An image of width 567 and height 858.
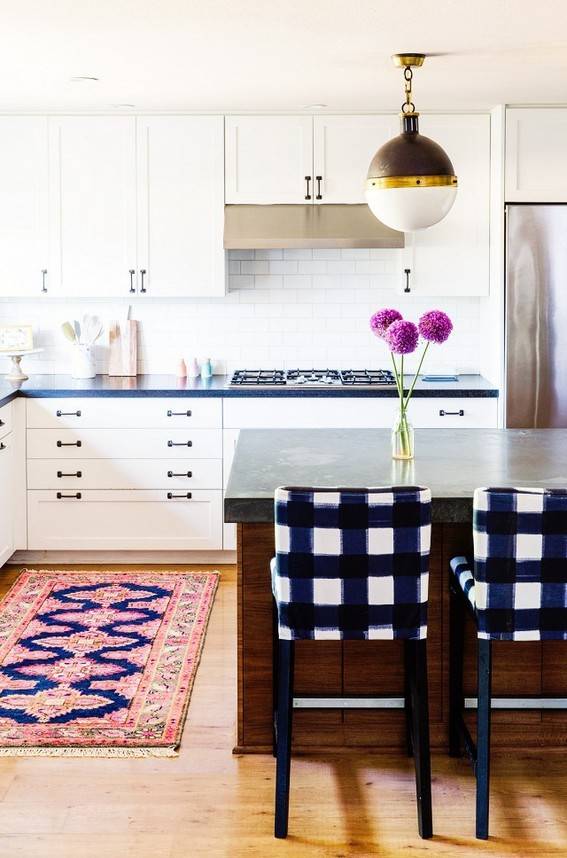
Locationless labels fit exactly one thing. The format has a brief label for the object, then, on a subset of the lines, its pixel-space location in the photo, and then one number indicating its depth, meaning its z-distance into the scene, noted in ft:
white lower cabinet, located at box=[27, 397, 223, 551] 18.75
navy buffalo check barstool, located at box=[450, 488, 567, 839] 9.62
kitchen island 11.39
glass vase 12.37
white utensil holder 20.13
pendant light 11.58
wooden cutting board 20.49
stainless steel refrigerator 18.07
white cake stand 19.60
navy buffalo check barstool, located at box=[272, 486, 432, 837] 9.70
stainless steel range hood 18.95
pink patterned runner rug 12.04
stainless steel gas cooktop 19.16
